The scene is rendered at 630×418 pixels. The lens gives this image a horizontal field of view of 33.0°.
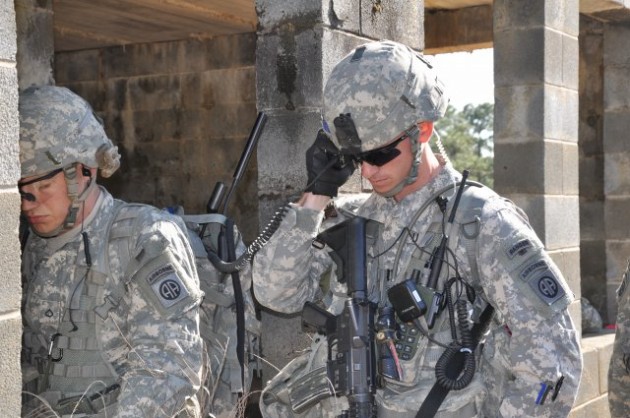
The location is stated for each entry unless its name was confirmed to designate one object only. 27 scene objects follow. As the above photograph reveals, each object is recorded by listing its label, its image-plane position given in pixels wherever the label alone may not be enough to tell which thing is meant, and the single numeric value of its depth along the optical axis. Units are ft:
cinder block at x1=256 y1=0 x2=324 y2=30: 13.52
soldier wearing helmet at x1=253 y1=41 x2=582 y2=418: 8.34
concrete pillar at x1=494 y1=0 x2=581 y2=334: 19.62
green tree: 88.82
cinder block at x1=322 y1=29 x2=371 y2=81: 13.51
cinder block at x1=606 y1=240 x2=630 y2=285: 25.34
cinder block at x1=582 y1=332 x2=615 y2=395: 21.71
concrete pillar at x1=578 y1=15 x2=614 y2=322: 25.63
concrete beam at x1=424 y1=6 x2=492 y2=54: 26.25
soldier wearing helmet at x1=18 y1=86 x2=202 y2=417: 10.01
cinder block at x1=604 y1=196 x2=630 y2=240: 25.27
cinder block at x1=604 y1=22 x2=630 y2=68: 25.02
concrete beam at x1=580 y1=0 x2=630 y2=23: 23.38
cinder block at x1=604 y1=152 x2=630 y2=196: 25.20
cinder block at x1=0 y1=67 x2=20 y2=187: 8.54
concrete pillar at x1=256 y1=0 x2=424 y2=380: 13.56
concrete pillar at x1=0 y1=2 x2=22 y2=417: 8.54
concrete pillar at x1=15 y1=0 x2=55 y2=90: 13.38
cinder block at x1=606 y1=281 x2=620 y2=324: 25.41
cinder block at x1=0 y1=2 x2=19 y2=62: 8.53
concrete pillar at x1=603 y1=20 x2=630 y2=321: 25.09
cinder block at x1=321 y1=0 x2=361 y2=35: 13.57
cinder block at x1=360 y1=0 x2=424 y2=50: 14.46
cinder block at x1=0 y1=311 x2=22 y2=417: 8.52
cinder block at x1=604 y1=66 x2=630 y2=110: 25.08
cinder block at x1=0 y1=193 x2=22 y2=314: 8.57
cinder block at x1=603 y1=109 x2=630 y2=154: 25.12
